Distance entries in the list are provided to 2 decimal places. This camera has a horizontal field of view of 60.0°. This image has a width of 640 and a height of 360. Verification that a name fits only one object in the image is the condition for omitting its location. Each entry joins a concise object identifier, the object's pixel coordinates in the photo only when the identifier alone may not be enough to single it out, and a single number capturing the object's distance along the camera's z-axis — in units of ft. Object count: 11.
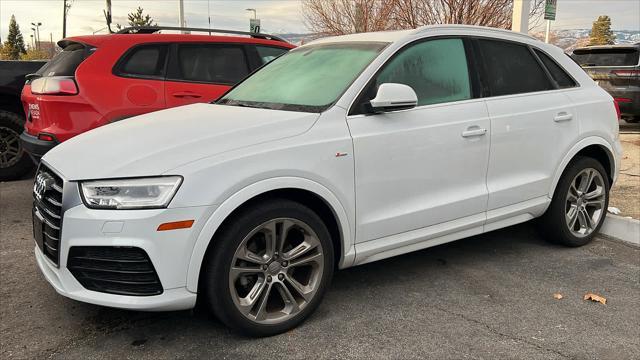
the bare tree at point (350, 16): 42.52
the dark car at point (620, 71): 34.88
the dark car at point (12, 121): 22.72
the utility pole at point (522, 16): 24.59
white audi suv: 8.75
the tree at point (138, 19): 151.00
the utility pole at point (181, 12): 60.13
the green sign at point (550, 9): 27.86
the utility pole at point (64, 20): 135.55
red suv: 17.37
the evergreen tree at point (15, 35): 243.36
